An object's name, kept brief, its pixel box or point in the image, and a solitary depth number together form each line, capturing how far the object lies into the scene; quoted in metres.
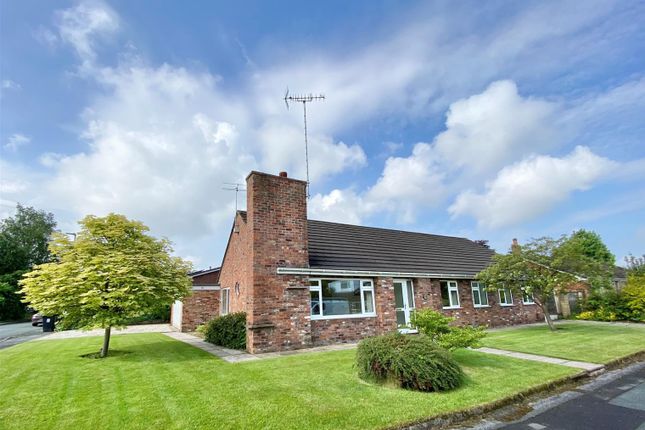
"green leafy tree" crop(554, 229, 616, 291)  14.89
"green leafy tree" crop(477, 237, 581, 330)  15.25
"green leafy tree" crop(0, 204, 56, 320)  42.62
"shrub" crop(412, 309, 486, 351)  8.00
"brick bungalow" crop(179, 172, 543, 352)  11.91
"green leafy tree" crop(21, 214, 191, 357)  9.95
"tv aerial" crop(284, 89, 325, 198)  15.02
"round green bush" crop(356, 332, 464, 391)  6.70
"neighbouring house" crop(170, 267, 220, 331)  19.73
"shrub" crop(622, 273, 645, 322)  19.11
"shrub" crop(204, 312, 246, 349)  12.42
